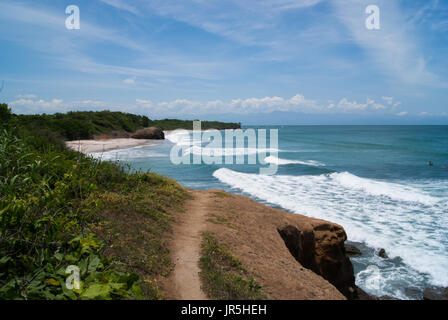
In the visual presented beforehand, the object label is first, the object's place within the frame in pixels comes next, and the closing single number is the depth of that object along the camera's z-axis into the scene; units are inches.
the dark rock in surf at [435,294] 343.0
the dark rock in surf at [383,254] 438.4
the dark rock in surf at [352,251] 451.5
